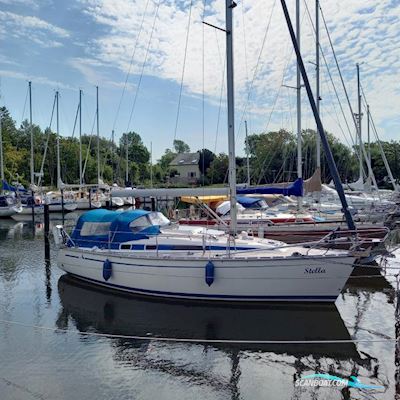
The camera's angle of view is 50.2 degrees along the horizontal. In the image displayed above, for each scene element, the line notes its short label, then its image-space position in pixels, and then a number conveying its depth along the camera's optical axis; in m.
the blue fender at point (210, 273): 11.95
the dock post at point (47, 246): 20.15
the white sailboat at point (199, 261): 11.71
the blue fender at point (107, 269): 13.70
